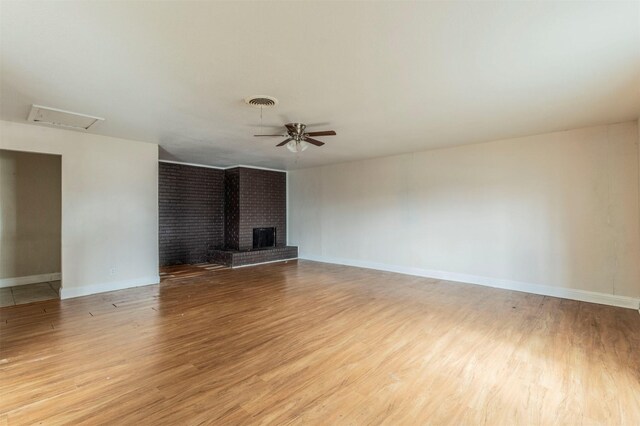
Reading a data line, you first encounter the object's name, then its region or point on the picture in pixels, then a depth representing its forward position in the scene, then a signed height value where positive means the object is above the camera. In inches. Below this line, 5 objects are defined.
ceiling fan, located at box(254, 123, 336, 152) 154.3 +43.5
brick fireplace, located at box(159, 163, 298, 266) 280.8 +3.5
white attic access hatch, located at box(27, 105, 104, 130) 136.0 +51.6
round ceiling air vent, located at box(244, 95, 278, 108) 120.3 +49.4
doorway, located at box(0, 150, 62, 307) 204.8 -0.8
